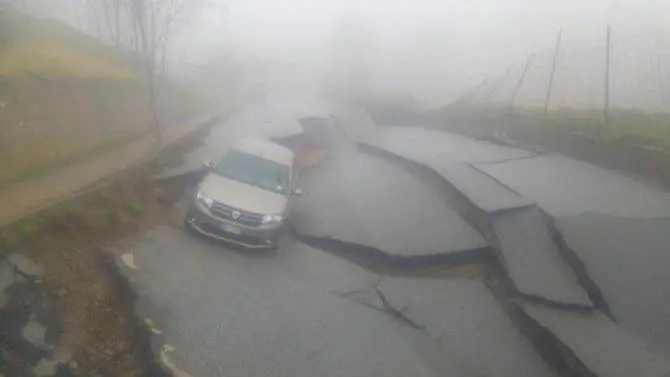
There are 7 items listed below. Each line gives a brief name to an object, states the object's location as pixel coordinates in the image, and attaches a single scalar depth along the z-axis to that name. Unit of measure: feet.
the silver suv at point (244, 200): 33.32
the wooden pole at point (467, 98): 85.04
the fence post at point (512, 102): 66.70
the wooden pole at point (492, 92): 80.26
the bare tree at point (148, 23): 60.44
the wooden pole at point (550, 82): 57.26
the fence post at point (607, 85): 49.44
